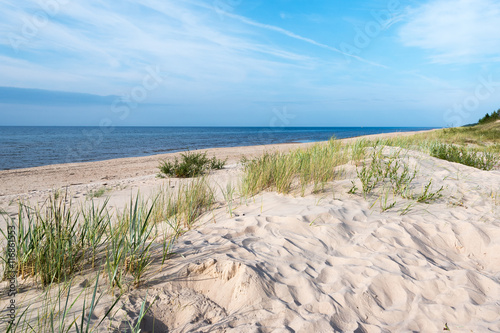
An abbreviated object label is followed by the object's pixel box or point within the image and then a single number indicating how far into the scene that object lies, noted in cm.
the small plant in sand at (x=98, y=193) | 597
